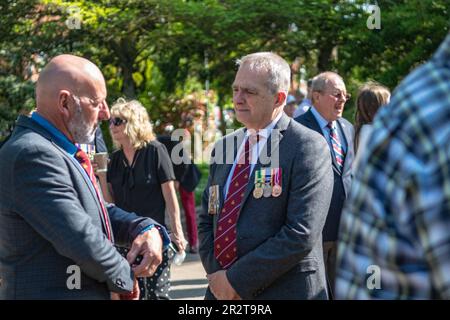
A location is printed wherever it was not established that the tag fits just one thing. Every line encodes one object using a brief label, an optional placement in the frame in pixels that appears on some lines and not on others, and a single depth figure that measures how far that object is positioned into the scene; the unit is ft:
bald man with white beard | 9.31
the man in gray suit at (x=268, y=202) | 11.96
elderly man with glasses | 17.03
